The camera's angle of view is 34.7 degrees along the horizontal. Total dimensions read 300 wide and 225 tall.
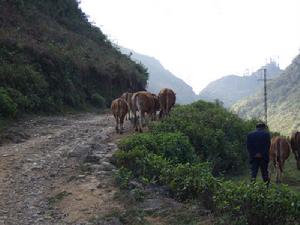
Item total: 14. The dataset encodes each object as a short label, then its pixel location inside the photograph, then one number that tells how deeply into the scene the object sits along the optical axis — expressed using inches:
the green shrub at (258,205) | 311.9
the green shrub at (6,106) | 665.1
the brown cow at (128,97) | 744.1
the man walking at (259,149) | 435.2
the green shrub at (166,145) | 492.4
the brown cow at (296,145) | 691.5
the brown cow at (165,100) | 751.7
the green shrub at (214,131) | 674.2
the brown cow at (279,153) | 589.9
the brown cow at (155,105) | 720.5
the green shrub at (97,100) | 1105.4
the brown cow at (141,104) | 645.9
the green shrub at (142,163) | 417.7
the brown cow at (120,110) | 645.3
